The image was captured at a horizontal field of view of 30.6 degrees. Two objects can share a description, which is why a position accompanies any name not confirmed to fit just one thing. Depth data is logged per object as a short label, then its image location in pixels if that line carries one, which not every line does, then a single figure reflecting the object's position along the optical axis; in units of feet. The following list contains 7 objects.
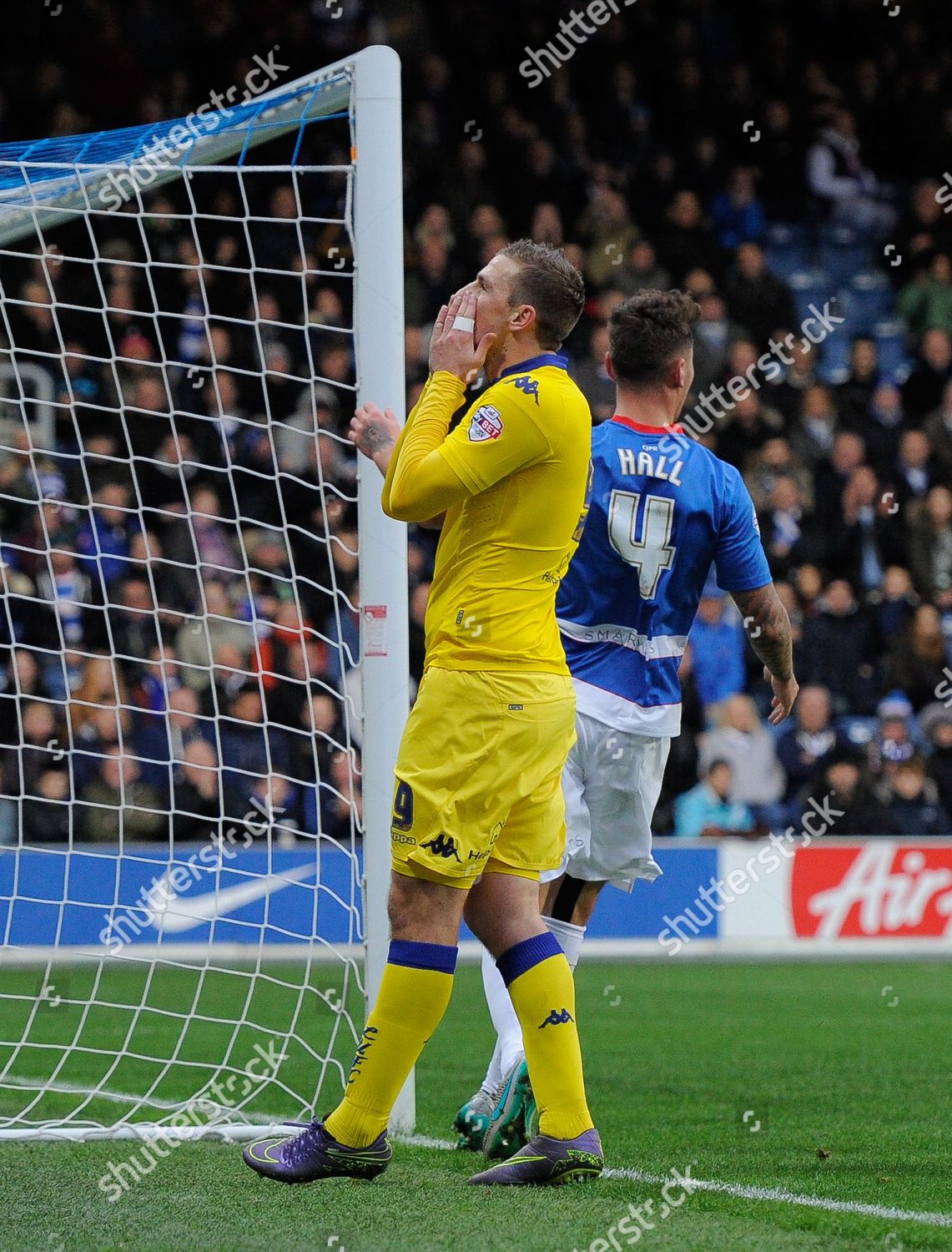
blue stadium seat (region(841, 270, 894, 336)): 51.52
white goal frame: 16.06
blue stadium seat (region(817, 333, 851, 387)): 48.29
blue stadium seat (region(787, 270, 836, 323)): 50.93
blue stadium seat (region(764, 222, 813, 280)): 52.16
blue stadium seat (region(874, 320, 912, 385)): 49.83
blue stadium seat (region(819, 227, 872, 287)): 52.21
